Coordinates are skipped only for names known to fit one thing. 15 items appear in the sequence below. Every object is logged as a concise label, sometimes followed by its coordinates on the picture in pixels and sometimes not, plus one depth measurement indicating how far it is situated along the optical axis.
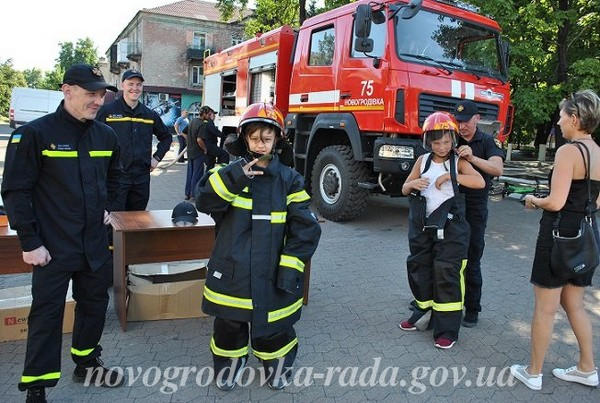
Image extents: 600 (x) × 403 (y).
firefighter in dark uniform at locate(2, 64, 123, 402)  2.38
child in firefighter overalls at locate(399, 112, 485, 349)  3.38
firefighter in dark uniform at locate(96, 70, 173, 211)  4.19
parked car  20.09
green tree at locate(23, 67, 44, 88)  114.25
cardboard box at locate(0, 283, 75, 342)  3.30
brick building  42.29
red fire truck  6.18
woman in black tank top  2.72
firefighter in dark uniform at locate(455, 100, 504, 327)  3.63
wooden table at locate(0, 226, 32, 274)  3.18
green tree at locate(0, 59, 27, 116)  60.50
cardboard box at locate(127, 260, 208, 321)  3.71
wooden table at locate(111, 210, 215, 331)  3.49
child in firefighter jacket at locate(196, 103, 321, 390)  2.54
